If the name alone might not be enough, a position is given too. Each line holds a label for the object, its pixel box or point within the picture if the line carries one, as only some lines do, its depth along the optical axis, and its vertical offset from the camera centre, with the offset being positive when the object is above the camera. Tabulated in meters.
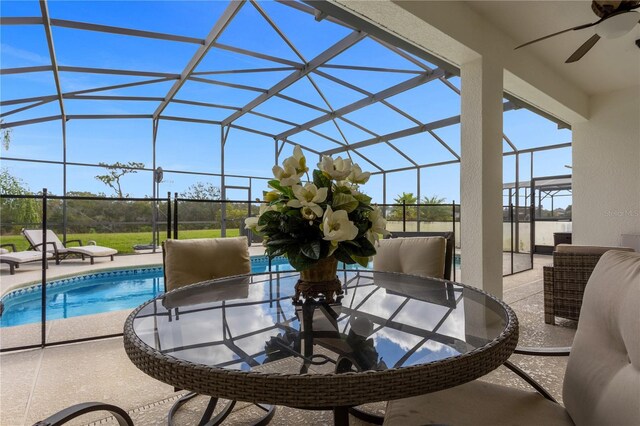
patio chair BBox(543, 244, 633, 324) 2.81 -0.58
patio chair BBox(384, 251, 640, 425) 0.81 -0.46
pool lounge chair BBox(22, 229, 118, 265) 6.56 -0.73
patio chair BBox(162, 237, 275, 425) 2.03 -0.30
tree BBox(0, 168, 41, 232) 6.67 +0.17
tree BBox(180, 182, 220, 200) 9.45 +0.74
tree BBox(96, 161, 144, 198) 8.55 +1.18
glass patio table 0.70 -0.38
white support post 2.86 +0.35
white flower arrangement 1.21 +0.00
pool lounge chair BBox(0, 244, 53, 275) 5.90 -0.77
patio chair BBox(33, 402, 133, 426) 0.73 -0.48
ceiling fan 2.26 +1.43
